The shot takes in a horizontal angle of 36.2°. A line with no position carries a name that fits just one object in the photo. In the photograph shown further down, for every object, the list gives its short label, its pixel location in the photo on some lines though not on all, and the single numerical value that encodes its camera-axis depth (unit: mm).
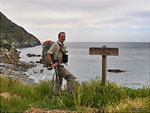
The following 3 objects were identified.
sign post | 8173
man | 7304
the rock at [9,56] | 44241
